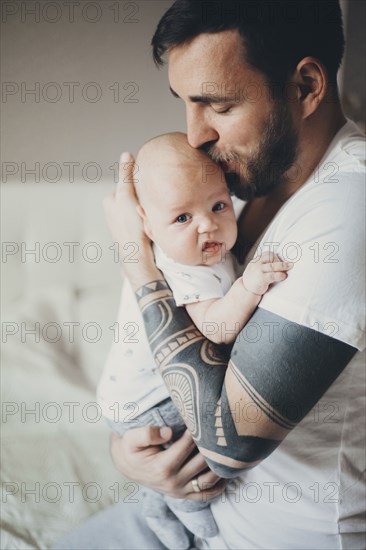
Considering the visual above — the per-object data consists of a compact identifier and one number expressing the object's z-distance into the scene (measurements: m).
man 0.77
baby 0.93
